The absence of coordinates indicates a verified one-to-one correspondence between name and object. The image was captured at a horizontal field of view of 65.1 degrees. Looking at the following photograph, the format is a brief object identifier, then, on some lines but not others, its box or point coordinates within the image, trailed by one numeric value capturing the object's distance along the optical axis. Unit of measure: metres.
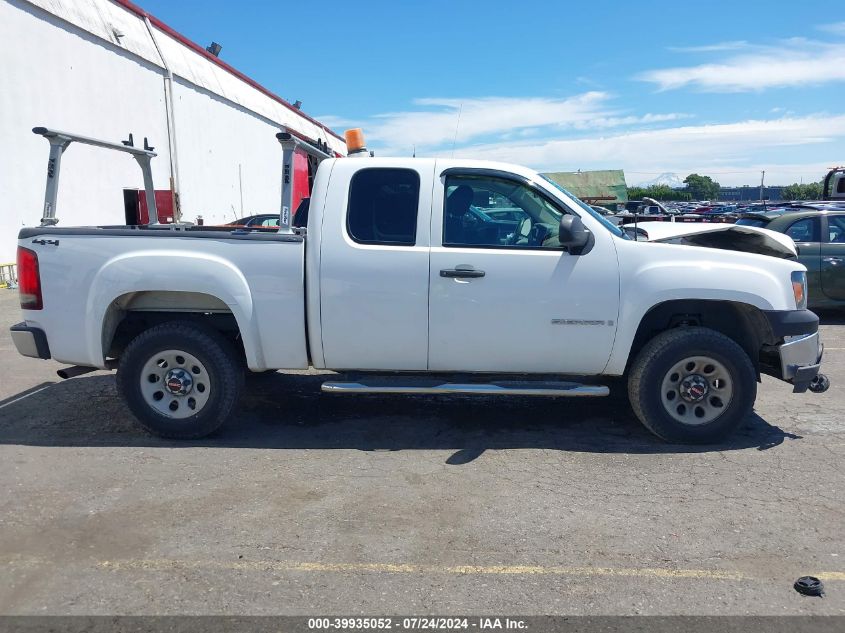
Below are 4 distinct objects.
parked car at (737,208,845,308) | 9.34
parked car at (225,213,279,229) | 14.09
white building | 13.85
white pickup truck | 4.71
